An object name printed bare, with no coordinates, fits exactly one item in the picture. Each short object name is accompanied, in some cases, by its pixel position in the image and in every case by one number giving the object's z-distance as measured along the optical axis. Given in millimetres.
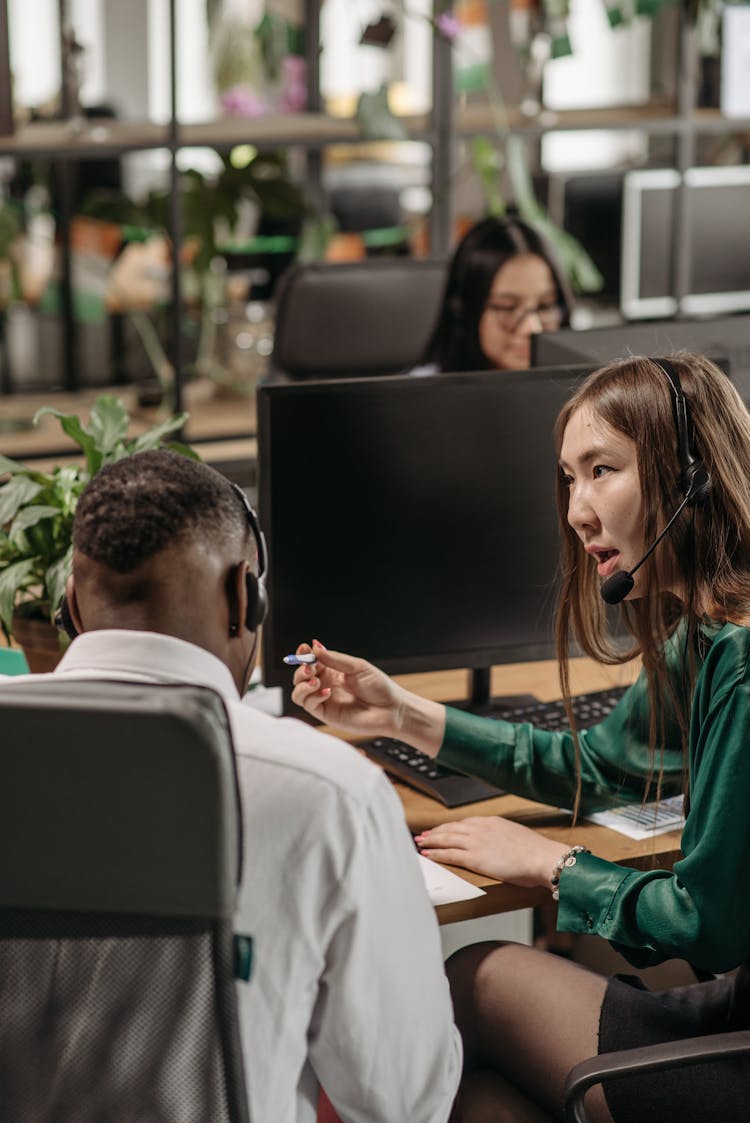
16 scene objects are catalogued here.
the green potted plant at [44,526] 2549
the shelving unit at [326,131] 4385
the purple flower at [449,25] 4514
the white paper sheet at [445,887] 2355
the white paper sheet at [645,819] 2497
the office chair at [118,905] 1798
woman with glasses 3731
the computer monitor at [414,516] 2567
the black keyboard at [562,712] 2702
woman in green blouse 2242
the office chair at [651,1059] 2154
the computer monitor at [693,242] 4661
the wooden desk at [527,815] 2380
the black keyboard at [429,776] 2561
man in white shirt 1909
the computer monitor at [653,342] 2969
